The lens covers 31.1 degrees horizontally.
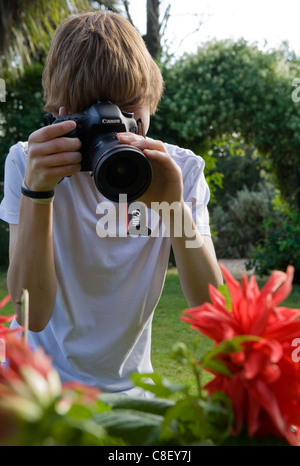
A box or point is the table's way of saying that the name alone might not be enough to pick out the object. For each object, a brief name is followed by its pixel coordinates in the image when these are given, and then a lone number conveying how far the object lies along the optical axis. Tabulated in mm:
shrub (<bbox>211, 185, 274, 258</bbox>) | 9891
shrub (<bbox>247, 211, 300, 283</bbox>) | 5742
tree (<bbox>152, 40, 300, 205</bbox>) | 6375
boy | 917
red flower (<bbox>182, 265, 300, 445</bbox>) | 324
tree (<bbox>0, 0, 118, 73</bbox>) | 5469
